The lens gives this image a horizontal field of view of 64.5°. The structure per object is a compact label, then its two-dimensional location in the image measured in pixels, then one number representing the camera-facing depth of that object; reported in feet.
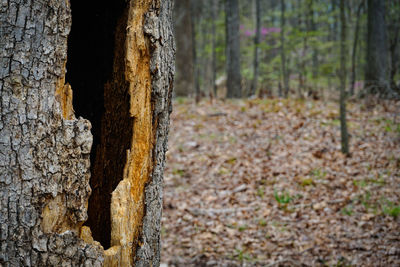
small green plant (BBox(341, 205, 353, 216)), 15.56
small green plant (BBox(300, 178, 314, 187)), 18.62
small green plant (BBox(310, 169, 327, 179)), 19.19
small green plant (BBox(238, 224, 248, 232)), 15.25
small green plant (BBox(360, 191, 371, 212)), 15.98
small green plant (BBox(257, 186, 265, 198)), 18.06
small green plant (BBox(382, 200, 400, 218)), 14.82
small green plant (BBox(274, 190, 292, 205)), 17.12
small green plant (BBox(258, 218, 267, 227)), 15.49
